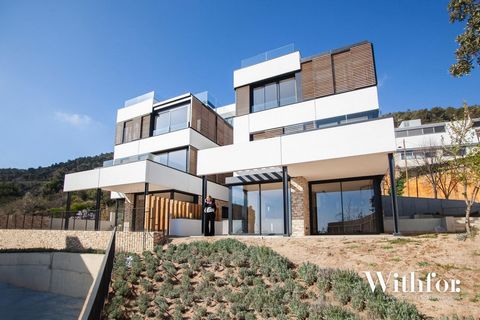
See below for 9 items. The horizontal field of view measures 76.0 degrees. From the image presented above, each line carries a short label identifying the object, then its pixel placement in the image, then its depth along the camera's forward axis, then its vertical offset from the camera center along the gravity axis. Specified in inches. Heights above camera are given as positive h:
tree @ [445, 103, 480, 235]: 505.4 +95.6
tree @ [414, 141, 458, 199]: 1090.7 +177.1
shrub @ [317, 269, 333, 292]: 313.2 -64.3
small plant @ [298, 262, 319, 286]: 330.3 -60.6
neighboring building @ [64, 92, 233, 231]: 693.3 +192.9
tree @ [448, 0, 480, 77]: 300.5 +177.1
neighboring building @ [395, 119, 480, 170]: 1515.7 +392.0
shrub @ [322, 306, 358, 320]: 259.9 -82.7
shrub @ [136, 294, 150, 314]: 333.5 -93.5
